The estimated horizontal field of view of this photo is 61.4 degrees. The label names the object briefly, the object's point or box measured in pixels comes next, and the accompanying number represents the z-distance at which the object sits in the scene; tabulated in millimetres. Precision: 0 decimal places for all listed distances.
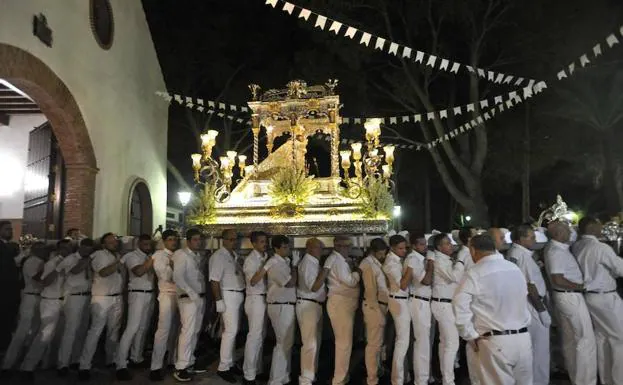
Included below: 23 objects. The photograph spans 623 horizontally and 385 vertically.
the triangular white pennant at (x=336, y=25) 9805
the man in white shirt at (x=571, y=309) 5977
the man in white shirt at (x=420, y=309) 6309
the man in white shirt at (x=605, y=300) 5992
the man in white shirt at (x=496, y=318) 4488
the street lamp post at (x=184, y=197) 14898
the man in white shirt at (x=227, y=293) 6867
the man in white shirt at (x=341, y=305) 6527
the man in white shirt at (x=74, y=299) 7277
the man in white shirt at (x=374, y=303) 6539
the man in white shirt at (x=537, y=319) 6090
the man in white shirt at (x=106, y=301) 7184
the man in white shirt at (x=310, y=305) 6512
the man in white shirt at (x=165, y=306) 7043
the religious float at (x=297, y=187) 10648
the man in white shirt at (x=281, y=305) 6655
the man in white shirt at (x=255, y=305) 6777
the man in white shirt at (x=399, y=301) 6297
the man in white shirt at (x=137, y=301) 7184
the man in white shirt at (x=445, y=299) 6332
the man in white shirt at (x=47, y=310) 7160
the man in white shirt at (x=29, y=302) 7352
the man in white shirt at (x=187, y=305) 6941
